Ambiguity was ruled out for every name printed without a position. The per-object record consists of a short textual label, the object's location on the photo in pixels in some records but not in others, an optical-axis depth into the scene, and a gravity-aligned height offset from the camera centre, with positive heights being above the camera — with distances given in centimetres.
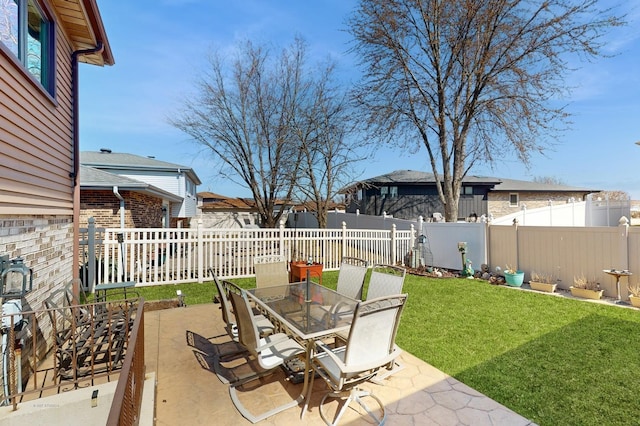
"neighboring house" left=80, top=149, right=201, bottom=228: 931 +91
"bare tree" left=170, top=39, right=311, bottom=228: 1412 +486
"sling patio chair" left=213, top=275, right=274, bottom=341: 330 -121
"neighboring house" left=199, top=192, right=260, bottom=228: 2183 +25
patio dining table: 285 -109
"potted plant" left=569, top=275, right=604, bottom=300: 658 -164
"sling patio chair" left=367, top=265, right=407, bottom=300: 364 -86
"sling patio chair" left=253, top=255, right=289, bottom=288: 517 -99
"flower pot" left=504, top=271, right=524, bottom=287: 796 -167
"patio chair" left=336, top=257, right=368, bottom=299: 421 -93
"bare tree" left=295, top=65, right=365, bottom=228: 1496 +369
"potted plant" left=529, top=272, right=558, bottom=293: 730 -167
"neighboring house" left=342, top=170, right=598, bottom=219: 2181 +160
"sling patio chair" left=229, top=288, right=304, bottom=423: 262 -131
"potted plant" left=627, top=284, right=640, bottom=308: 592 -159
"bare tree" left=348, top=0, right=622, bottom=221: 1185 +634
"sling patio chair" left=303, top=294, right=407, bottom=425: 235 -115
